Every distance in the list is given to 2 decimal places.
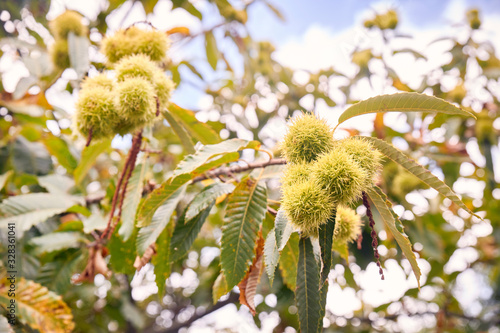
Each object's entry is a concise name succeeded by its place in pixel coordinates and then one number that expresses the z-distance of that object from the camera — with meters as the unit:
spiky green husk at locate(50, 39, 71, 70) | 0.85
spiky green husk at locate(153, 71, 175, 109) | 0.62
